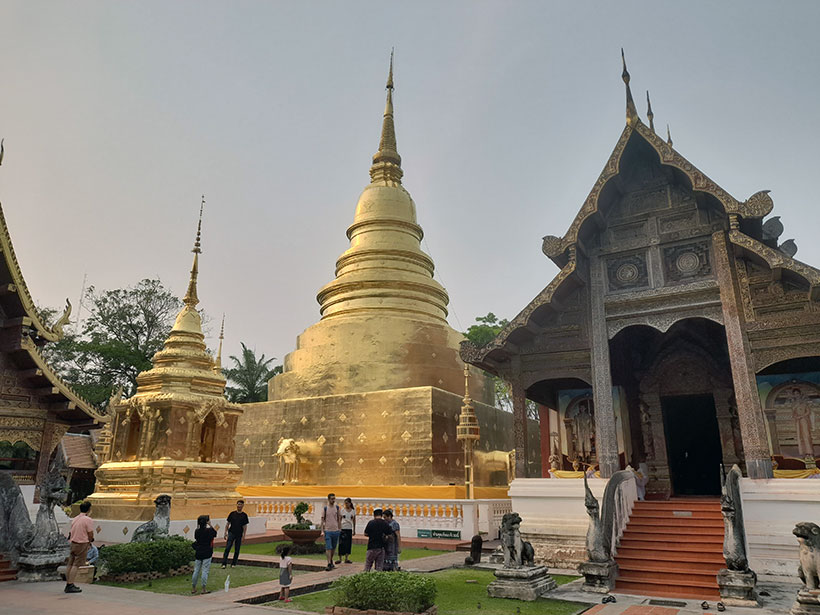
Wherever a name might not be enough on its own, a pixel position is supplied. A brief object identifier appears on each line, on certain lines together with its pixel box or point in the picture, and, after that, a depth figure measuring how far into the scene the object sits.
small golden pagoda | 14.49
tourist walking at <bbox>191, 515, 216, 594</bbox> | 8.14
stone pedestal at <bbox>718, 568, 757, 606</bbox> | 7.28
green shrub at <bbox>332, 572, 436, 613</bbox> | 6.21
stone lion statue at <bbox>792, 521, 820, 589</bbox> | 6.64
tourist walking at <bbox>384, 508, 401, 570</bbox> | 8.49
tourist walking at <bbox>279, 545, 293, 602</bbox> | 7.35
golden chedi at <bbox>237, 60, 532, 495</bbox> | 17.81
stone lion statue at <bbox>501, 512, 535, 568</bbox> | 8.14
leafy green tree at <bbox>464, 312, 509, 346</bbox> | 35.44
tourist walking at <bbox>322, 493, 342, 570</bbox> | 10.12
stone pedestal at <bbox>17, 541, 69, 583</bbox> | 9.09
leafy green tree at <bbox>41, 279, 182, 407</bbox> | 31.95
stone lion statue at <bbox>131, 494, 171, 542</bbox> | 10.73
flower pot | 11.97
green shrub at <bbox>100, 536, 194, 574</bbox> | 8.97
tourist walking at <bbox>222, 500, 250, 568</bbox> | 10.38
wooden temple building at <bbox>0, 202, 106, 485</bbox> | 10.38
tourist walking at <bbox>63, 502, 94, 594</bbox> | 8.05
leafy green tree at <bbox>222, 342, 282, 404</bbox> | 36.41
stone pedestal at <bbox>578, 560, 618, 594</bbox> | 8.24
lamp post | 15.86
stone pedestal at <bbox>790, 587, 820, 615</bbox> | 6.39
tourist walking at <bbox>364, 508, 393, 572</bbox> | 8.27
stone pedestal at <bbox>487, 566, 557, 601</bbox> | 7.64
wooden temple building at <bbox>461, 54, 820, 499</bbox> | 9.70
